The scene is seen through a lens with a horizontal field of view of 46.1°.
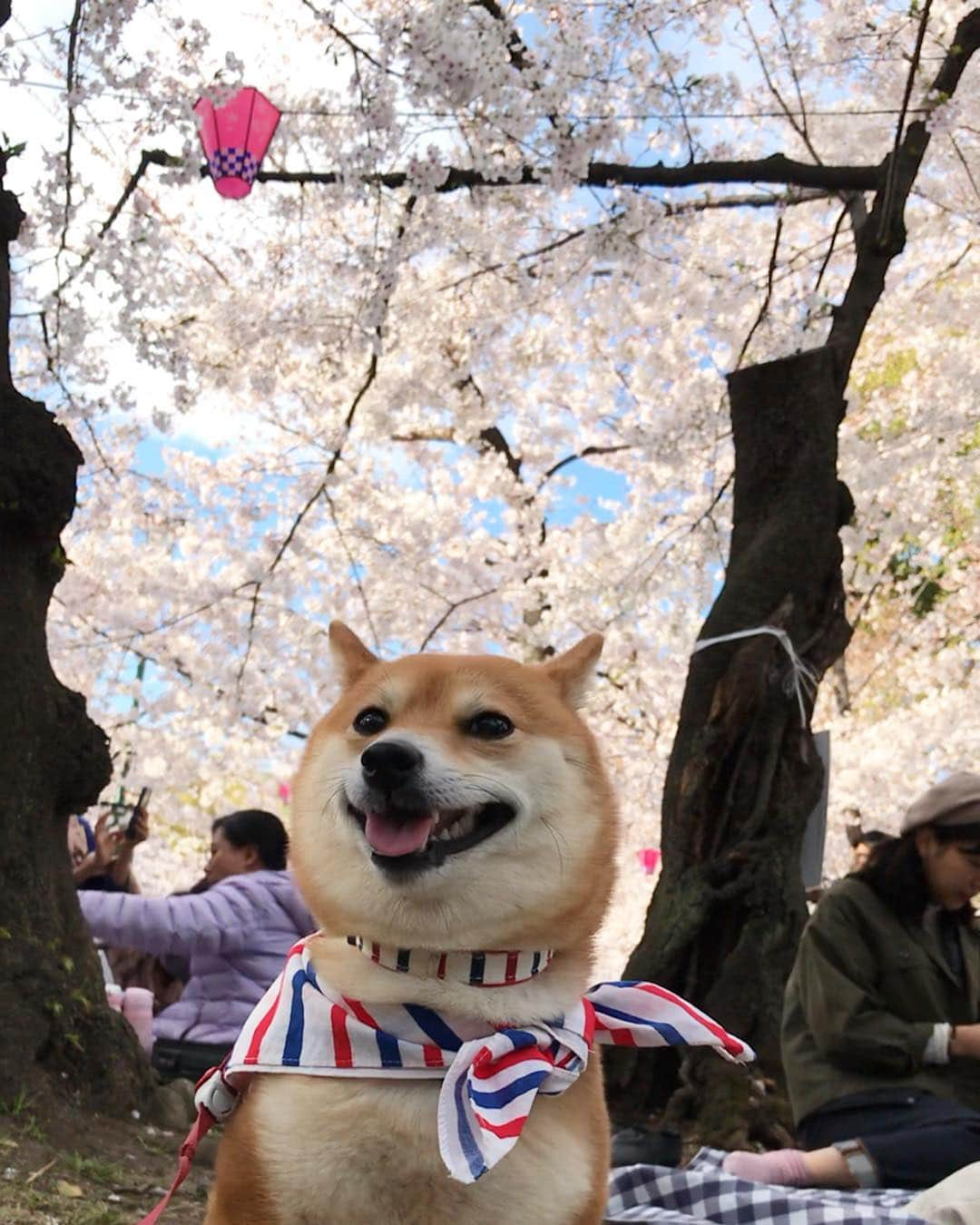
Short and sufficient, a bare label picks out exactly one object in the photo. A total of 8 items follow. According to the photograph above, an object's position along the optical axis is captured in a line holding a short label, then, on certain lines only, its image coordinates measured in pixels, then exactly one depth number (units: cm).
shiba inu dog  171
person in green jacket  365
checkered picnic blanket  308
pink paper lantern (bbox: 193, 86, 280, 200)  622
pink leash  196
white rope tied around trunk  534
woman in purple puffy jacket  453
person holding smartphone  566
